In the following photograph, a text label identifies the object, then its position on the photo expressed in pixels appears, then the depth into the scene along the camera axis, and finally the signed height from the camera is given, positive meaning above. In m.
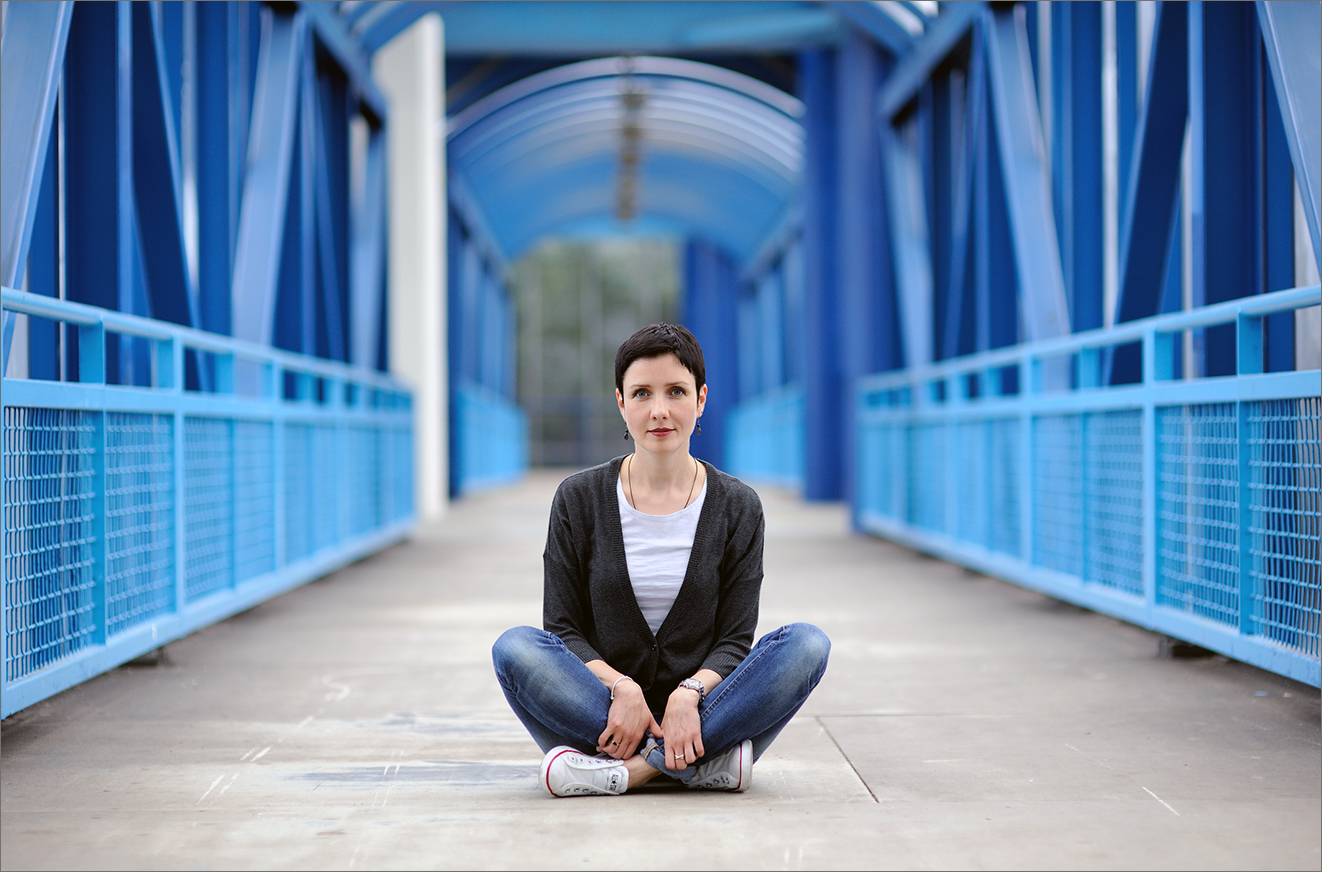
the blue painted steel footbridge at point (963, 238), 5.03 +1.09
